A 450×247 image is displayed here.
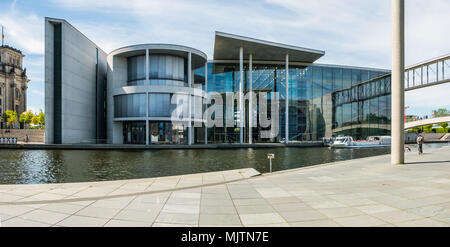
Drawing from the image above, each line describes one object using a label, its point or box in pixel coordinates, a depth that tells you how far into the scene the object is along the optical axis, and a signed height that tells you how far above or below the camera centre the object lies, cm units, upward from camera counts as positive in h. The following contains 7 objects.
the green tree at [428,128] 10619 -70
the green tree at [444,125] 10633 +68
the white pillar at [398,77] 1333 +285
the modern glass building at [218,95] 3684 +594
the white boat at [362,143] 3838 -281
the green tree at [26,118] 9569 +397
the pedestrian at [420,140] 1895 -110
